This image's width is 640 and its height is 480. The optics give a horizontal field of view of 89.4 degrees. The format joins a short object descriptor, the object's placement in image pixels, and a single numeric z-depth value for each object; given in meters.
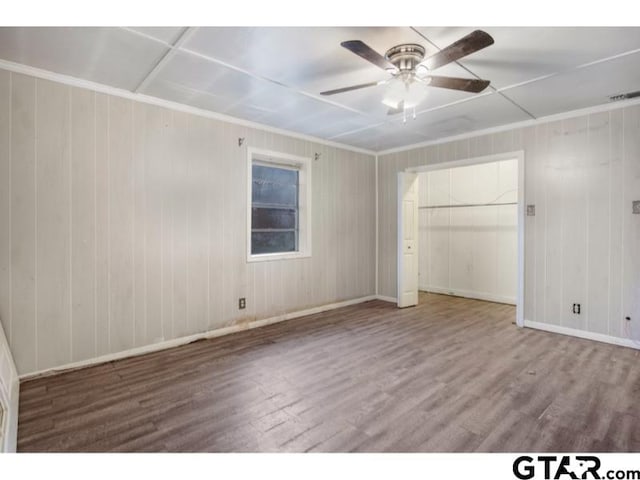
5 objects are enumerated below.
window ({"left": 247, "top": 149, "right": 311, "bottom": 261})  4.27
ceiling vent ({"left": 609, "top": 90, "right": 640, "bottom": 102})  3.12
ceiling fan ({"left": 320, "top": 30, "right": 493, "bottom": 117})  1.86
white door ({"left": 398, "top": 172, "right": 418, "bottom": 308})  5.16
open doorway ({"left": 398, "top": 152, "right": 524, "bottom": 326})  5.23
